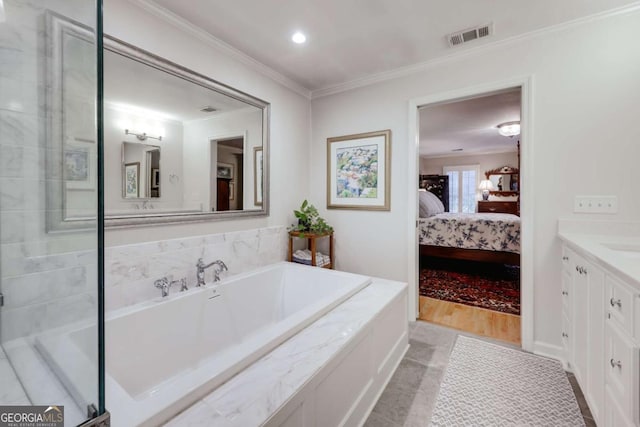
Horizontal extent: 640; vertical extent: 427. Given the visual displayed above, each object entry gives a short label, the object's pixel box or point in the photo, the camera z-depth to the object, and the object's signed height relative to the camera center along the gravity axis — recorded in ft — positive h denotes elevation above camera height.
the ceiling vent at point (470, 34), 6.59 +4.32
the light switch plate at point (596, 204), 6.12 +0.20
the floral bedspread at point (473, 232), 12.43 -0.86
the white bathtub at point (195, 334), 2.94 -2.01
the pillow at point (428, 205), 14.96 +0.44
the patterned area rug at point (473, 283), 10.11 -3.00
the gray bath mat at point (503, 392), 4.86 -3.49
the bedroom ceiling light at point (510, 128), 14.26 +4.32
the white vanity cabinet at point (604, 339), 3.24 -1.83
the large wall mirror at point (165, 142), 3.89 +1.58
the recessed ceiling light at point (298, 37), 6.89 +4.36
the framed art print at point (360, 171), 9.18 +1.43
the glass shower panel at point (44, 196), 2.93 +0.21
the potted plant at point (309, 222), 9.52 -0.32
